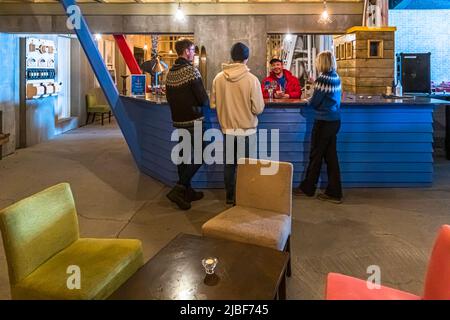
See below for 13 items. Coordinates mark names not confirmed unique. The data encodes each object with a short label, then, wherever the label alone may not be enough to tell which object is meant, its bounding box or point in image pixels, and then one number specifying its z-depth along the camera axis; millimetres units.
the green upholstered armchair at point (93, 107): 12055
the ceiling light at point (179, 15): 7379
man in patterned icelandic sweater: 4102
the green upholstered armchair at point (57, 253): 1918
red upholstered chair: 1702
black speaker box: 7316
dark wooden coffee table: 1726
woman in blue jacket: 4238
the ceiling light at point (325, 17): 7211
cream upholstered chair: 2581
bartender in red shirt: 5266
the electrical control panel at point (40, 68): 7973
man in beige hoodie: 4047
